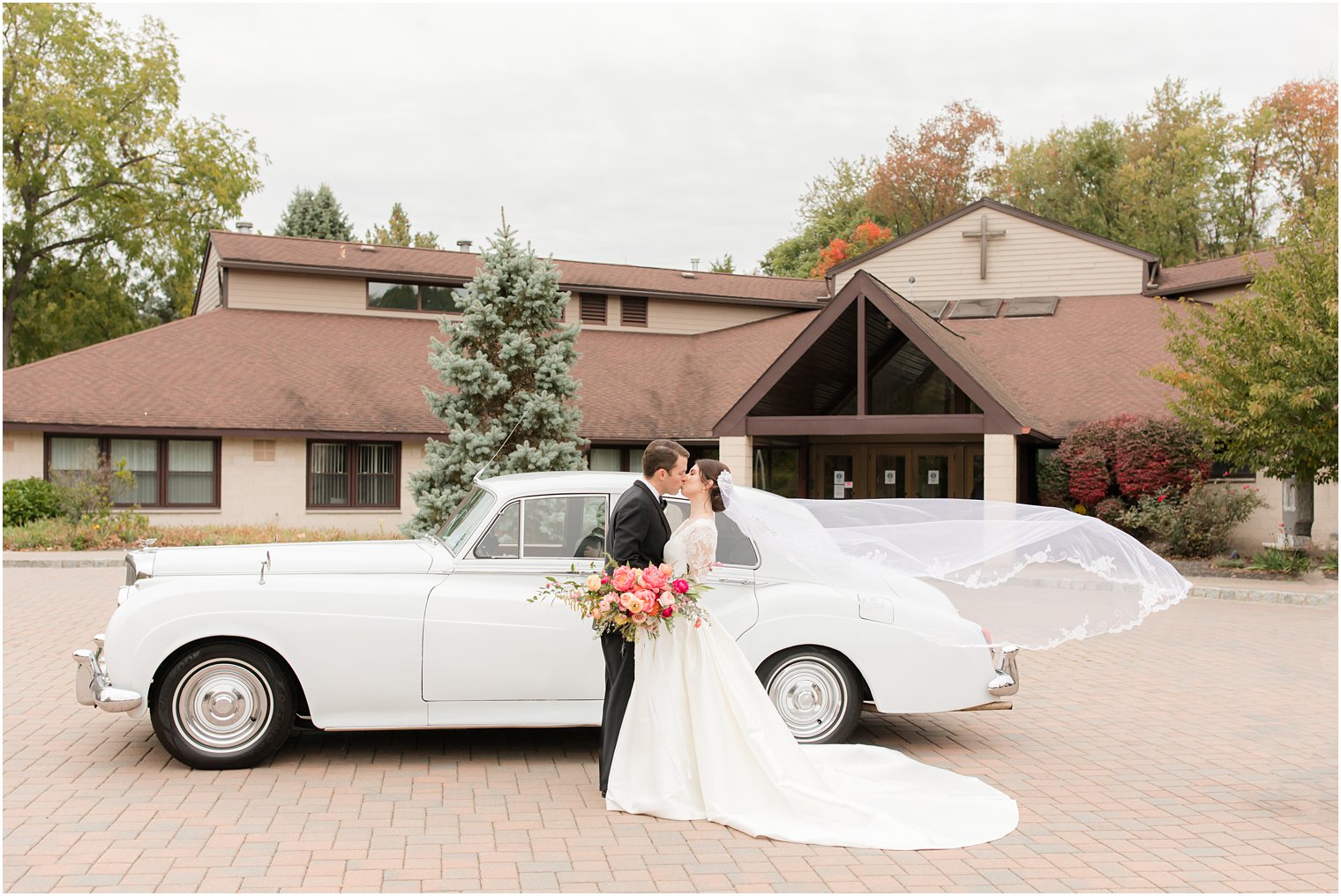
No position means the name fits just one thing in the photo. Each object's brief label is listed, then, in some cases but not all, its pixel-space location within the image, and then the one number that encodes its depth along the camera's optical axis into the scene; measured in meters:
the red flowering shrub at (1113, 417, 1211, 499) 21.69
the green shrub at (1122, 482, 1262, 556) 20.97
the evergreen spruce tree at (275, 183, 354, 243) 59.66
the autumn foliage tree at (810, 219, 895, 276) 52.25
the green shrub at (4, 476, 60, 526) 22.58
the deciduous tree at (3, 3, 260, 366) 40.41
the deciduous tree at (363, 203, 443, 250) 67.75
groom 6.38
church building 21.56
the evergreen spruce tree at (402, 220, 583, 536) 16.91
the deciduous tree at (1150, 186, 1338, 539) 18.75
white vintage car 6.74
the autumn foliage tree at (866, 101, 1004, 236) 54.25
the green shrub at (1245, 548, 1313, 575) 19.69
